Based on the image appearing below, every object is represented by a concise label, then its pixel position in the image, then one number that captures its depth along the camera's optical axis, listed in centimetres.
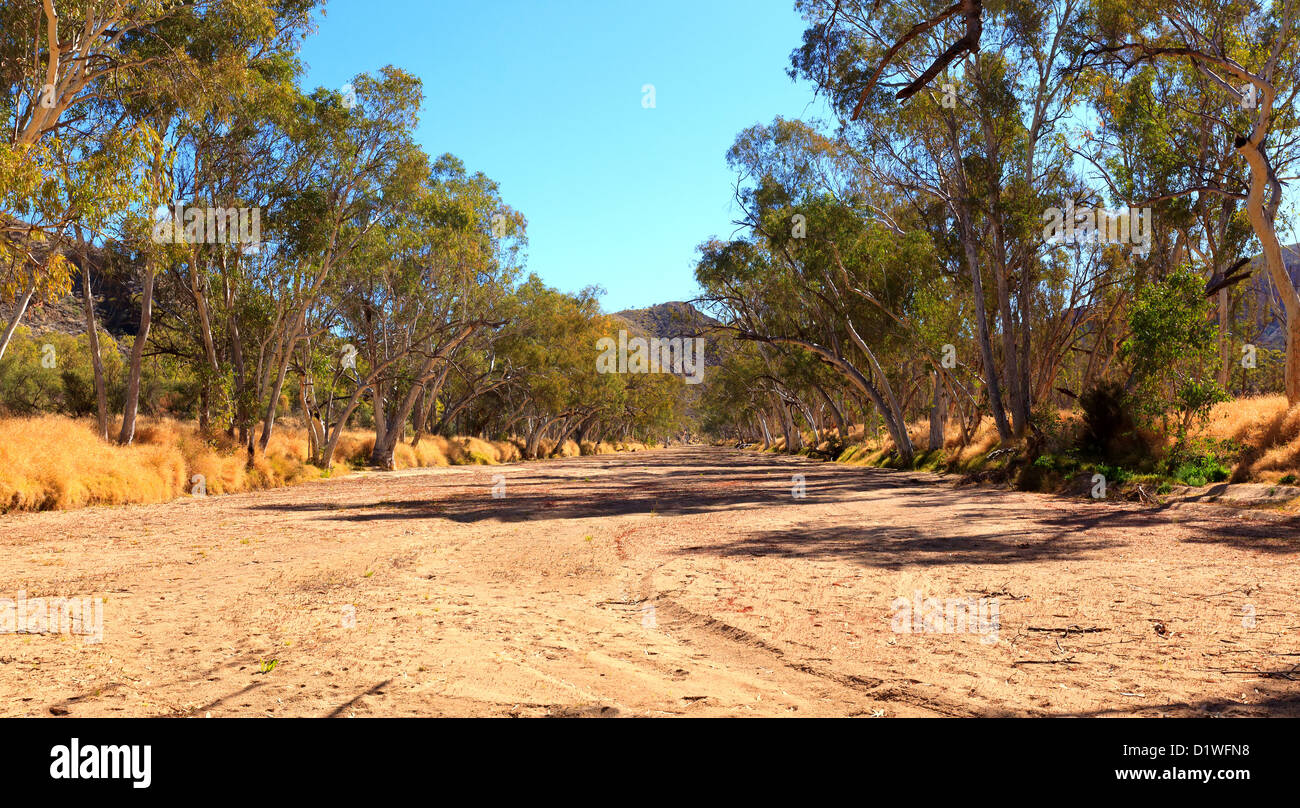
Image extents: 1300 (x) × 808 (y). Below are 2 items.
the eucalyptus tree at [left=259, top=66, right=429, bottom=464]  2386
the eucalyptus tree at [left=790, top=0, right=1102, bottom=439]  2214
